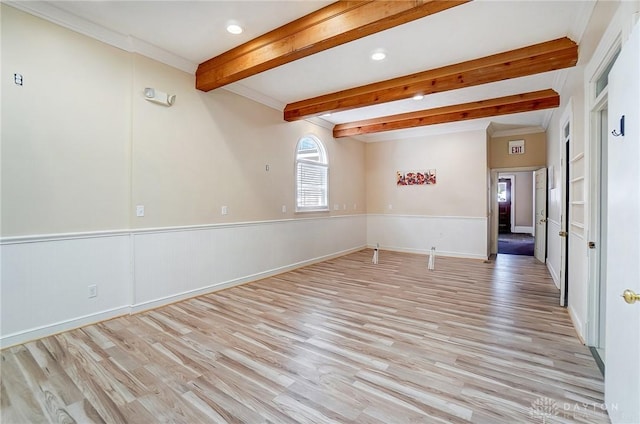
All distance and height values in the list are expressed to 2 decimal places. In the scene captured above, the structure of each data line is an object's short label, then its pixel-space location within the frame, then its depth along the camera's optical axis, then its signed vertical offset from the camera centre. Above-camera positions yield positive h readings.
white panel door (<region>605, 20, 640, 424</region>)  1.28 -0.14
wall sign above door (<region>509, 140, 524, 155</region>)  6.80 +1.50
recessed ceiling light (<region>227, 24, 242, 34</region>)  2.90 +1.83
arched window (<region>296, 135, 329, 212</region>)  5.78 +0.72
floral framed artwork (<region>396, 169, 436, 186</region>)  7.03 +0.81
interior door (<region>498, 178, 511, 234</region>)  11.47 +0.19
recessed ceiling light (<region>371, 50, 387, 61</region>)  3.37 +1.82
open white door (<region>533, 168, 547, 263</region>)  6.10 -0.12
